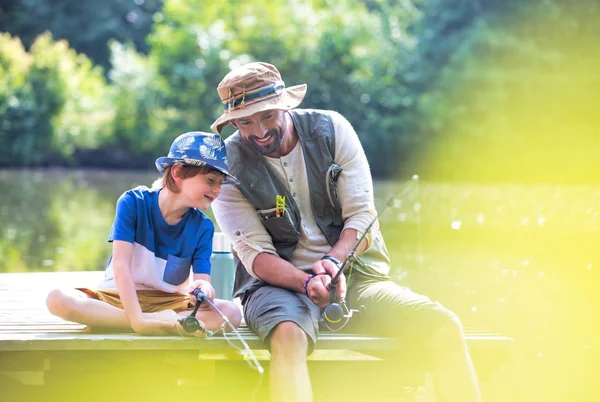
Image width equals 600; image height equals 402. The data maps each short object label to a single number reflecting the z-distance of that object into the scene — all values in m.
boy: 8.24
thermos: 11.08
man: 8.22
